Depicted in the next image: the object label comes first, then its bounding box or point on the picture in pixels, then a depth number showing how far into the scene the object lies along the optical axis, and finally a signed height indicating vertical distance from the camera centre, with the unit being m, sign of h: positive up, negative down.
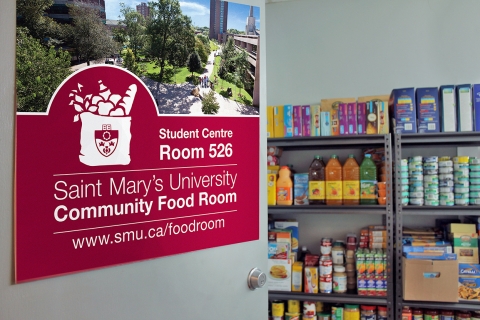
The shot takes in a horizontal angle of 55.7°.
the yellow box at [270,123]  3.54 +0.31
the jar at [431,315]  3.23 -1.09
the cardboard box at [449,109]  3.16 +0.37
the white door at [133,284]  0.88 -0.28
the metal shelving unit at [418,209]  3.14 -0.33
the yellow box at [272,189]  3.51 -0.20
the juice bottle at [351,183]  3.36 -0.15
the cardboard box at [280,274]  3.44 -0.84
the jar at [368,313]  3.34 -1.11
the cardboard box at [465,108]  3.13 +0.38
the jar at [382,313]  3.31 -1.10
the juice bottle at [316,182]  3.43 -0.14
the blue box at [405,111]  3.22 +0.37
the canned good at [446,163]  3.18 +0.00
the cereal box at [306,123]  3.47 +0.30
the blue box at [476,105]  3.12 +0.40
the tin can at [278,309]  3.48 -1.12
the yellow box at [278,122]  3.53 +0.32
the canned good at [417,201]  3.21 -0.27
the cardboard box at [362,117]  3.37 +0.34
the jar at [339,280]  3.36 -0.87
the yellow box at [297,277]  3.45 -0.87
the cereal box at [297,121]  3.49 +0.32
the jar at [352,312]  3.38 -1.11
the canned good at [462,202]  3.14 -0.27
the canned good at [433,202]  3.19 -0.28
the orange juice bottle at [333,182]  3.39 -0.14
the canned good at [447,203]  3.17 -0.28
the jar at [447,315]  3.22 -1.08
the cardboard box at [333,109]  3.40 +0.42
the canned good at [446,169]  3.17 -0.05
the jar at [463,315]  3.19 -1.08
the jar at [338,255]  3.45 -0.70
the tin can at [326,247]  3.50 -0.65
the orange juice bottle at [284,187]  3.49 -0.19
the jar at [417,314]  3.24 -1.09
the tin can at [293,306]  3.51 -1.11
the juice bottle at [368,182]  3.33 -0.14
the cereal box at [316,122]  3.44 +0.31
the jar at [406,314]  3.24 -1.08
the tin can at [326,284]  3.37 -0.90
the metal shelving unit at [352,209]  3.26 -0.35
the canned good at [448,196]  3.17 -0.23
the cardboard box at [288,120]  3.49 +0.33
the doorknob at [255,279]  1.28 -0.33
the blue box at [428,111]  3.19 +0.36
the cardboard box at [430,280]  3.05 -0.80
